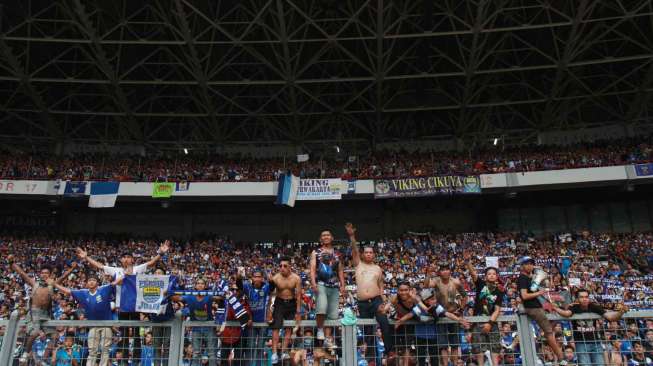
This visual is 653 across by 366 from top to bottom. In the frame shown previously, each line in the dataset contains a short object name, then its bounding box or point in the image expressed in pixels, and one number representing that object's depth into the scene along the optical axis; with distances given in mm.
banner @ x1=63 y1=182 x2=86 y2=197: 27250
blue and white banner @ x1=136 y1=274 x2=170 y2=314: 6062
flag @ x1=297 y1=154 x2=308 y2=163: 30547
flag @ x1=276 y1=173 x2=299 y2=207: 27031
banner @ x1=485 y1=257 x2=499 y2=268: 19297
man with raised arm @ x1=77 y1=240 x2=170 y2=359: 6387
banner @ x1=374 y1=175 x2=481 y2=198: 26828
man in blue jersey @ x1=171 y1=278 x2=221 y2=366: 6012
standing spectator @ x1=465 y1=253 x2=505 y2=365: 5891
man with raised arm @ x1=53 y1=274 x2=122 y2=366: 7168
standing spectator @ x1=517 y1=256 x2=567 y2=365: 5957
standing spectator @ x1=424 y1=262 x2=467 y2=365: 7227
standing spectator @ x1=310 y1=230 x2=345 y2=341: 6754
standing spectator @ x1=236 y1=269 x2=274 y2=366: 6109
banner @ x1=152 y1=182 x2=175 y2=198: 27875
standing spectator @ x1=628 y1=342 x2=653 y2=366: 6051
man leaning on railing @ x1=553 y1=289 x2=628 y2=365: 5809
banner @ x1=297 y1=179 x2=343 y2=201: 27469
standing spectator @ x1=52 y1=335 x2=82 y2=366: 5945
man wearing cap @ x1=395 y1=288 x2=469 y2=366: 5984
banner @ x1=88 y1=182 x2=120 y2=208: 27312
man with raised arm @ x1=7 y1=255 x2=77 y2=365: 7824
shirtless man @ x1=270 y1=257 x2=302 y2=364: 6375
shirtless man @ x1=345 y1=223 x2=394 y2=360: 6619
